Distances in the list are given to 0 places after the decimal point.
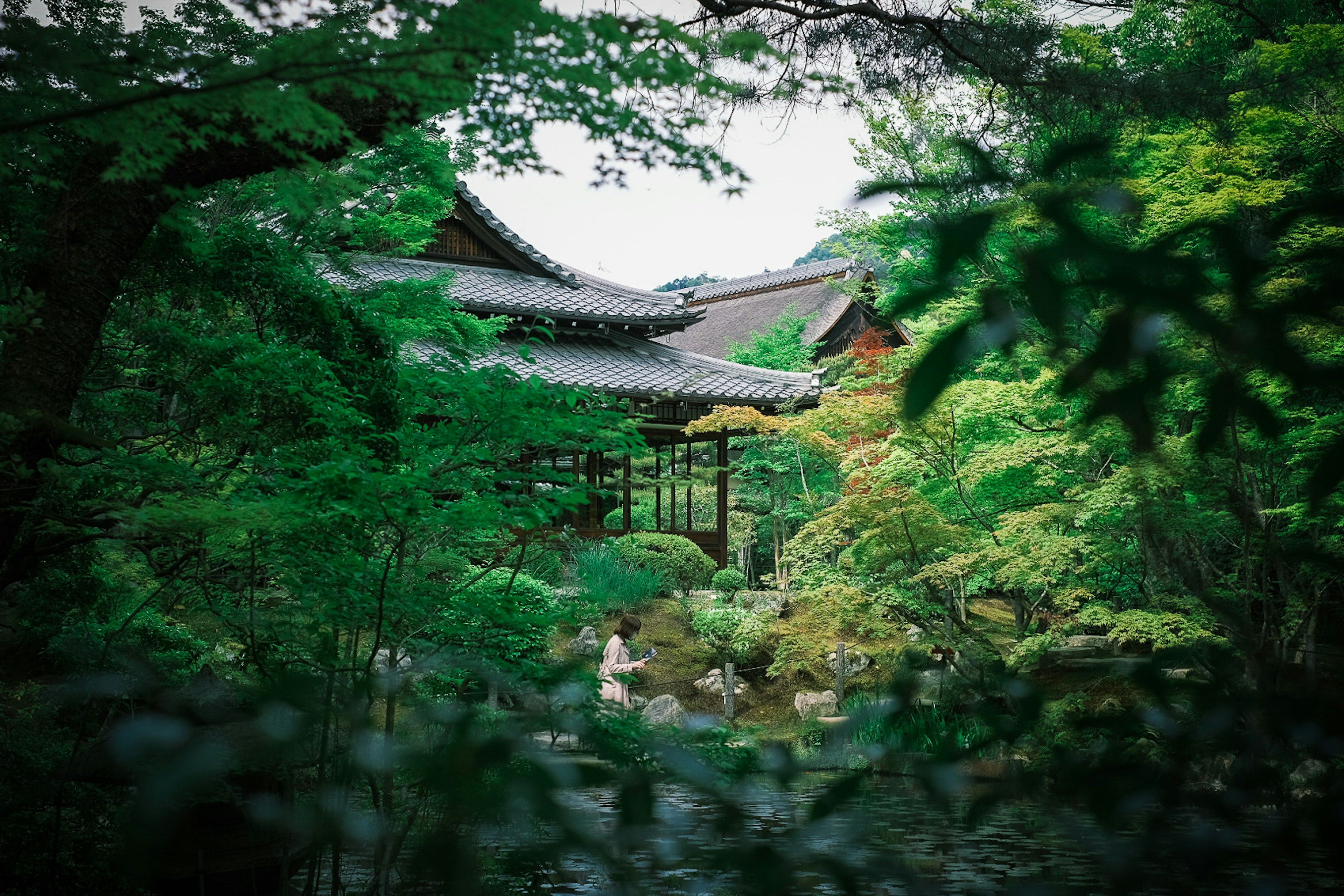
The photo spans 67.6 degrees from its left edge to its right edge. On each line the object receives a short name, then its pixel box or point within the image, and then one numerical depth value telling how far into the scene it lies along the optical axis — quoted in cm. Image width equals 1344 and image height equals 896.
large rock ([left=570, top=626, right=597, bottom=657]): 1145
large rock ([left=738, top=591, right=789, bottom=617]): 1265
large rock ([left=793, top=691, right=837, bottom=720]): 1097
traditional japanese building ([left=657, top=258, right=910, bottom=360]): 2452
